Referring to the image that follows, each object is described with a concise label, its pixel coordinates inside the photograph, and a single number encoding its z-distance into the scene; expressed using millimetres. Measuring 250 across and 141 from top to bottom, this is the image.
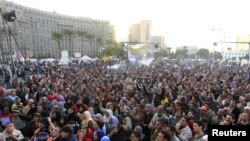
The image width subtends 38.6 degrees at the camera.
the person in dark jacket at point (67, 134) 5871
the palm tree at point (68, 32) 96562
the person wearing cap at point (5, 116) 7945
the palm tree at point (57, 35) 94694
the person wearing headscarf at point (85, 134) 6501
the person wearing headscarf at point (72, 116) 8438
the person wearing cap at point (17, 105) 9084
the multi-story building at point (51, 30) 115562
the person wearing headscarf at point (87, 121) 7009
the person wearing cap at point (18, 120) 8086
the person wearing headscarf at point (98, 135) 6688
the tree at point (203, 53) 129250
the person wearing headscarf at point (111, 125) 7655
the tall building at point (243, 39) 158588
